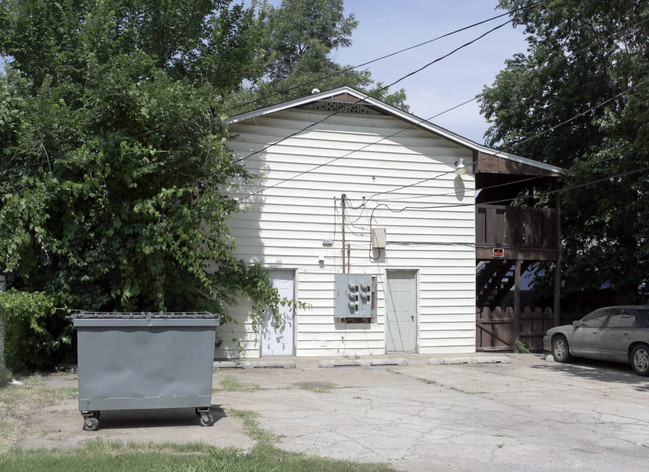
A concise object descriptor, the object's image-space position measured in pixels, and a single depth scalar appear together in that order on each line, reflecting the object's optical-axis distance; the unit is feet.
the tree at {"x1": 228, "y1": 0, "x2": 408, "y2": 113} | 127.52
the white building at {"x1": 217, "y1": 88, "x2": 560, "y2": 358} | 54.13
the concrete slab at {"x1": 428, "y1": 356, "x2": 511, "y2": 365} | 52.70
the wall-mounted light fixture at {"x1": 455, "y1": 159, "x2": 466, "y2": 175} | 57.77
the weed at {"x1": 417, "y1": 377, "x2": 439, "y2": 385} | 42.60
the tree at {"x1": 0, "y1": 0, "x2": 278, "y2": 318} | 41.81
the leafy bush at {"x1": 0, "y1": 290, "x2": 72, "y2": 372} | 40.20
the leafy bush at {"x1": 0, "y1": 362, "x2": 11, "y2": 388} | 36.94
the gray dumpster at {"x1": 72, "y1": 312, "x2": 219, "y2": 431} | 26.63
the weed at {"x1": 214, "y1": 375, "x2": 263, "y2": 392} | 38.40
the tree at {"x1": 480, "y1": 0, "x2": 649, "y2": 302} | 55.16
